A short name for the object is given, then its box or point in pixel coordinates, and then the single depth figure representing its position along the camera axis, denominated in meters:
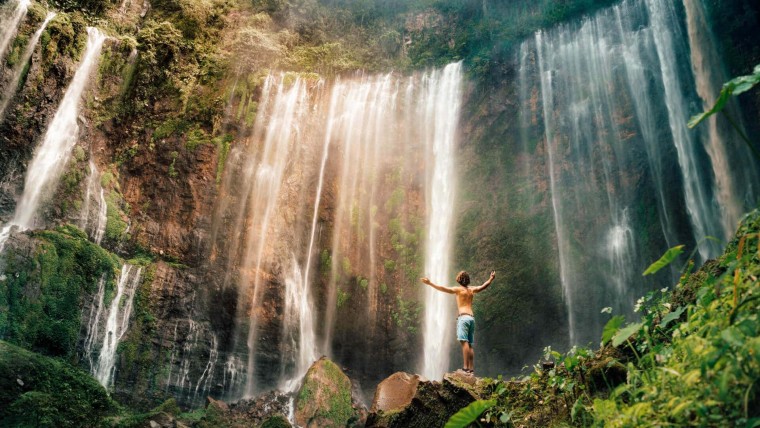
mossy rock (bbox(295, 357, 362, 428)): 9.97
